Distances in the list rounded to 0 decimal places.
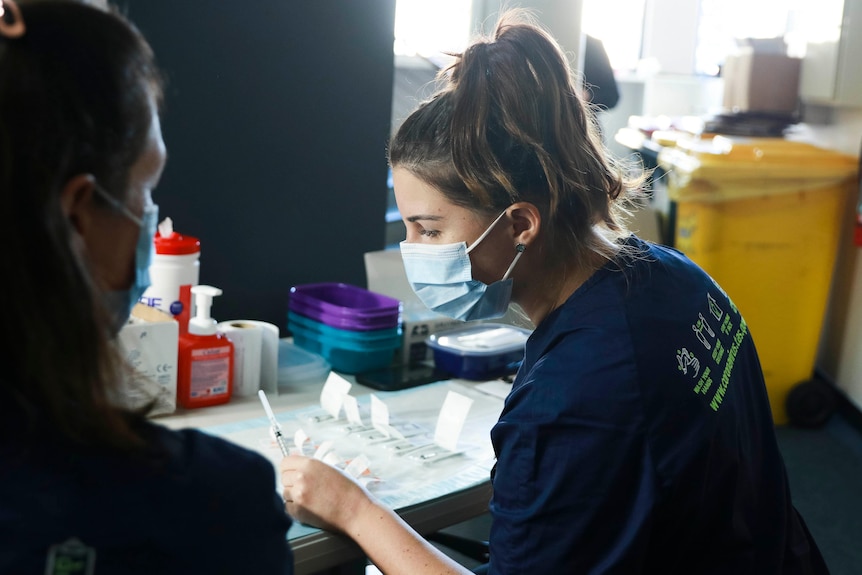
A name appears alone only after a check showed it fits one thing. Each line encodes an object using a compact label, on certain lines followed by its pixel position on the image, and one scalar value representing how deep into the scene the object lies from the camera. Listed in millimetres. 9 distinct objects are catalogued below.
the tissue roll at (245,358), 1560
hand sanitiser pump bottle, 1482
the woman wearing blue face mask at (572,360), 1005
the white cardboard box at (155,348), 1393
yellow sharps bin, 3223
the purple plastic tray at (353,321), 1680
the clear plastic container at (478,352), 1710
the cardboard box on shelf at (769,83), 3818
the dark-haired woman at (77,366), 630
